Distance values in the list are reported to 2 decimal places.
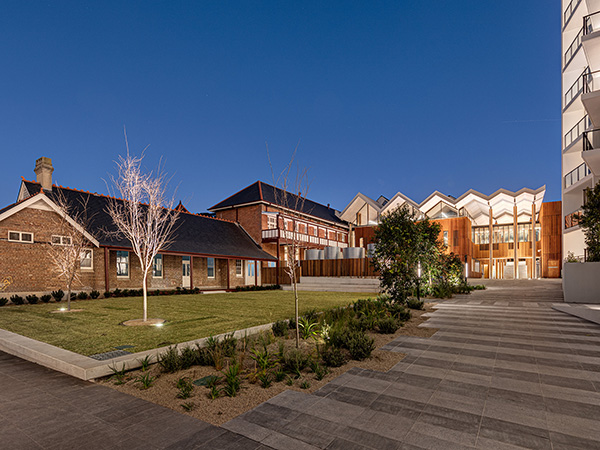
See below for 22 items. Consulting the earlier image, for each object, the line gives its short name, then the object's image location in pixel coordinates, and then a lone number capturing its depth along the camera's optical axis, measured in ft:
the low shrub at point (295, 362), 16.70
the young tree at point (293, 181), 22.21
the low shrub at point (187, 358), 17.26
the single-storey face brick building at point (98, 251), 53.88
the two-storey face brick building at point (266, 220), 106.42
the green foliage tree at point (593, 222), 38.35
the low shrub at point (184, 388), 13.64
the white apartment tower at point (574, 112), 66.39
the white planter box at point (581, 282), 41.52
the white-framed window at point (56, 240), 57.85
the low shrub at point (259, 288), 83.28
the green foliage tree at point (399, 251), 39.99
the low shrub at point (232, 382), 13.86
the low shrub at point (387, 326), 26.37
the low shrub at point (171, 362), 16.79
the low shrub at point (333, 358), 17.82
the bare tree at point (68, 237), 42.22
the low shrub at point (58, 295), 51.54
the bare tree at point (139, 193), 30.91
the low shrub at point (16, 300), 48.29
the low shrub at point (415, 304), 40.88
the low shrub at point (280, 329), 25.06
